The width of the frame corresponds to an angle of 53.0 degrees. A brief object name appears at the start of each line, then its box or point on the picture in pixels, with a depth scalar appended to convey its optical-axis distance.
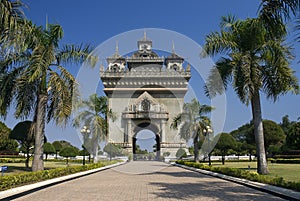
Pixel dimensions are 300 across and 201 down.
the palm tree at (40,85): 14.56
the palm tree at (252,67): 15.23
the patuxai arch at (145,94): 54.81
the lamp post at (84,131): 26.96
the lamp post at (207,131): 27.46
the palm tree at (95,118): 29.97
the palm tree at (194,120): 30.19
